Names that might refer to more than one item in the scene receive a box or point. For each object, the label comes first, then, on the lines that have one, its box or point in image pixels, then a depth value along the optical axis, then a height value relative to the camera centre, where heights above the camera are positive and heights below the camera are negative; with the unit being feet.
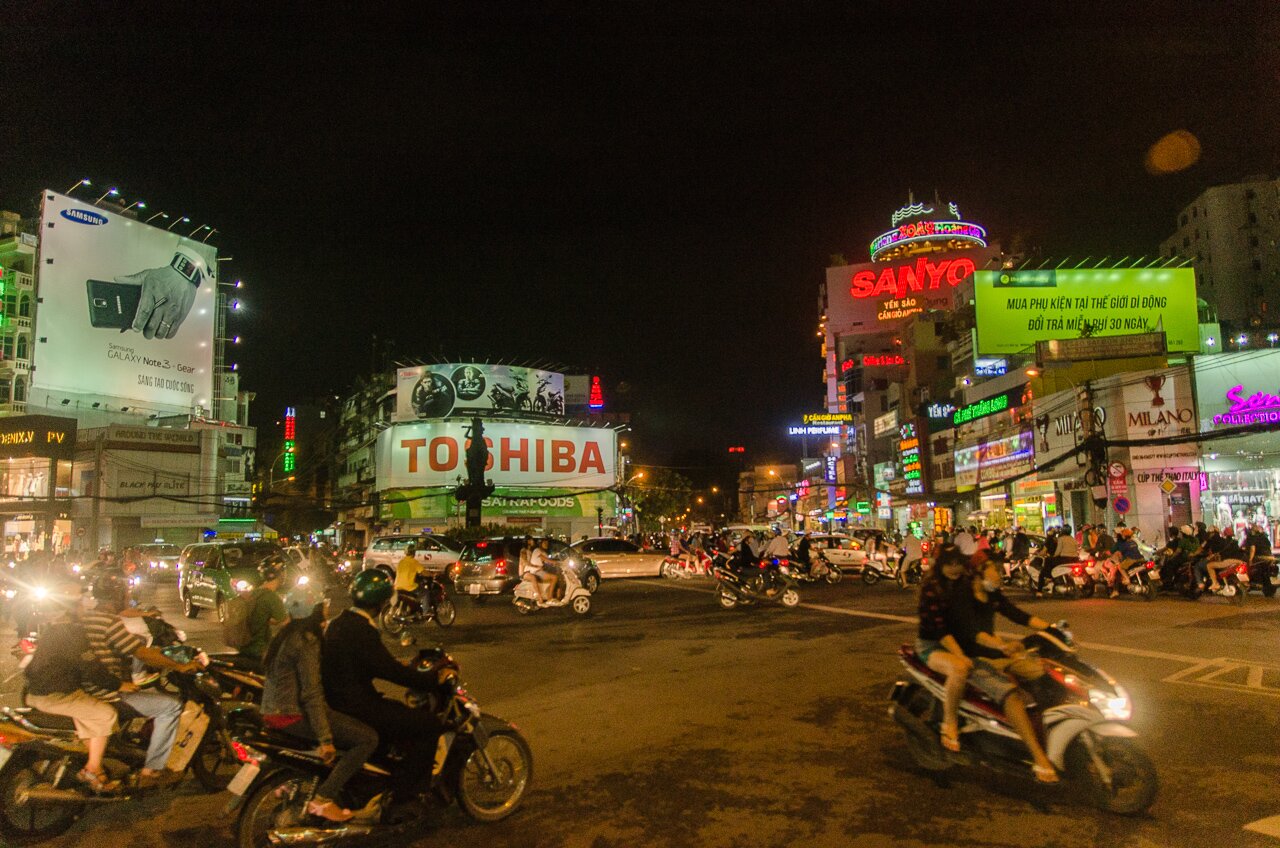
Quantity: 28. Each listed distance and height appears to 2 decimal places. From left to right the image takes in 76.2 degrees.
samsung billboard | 145.89 +39.62
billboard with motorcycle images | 179.22 +26.75
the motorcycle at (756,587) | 57.52 -5.67
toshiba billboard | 175.32 +12.11
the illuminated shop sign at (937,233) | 258.16 +86.26
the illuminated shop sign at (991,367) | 123.30 +20.64
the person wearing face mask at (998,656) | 17.74 -3.53
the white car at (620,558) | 94.84 -5.83
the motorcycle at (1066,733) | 17.04 -5.09
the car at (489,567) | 69.56 -4.81
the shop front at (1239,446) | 77.87 +5.11
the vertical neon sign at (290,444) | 212.84 +18.29
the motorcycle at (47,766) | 16.96 -5.38
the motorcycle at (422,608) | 50.16 -6.02
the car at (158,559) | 95.29 -5.33
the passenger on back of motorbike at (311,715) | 15.08 -3.77
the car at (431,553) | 86.63 -4.52
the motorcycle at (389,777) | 15.05 -5.21
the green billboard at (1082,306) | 112.37 +27.31
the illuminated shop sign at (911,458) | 152.76 +8.88
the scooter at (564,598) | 56.03 -6.10
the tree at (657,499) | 236.51 +2.69
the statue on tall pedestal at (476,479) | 124.88 +4.88
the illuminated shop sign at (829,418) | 231.30 +25.00
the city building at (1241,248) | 228.22 +71.36
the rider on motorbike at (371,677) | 15.65 -3.19
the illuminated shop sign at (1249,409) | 77.77 +8.59
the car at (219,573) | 55.01 -4.06
